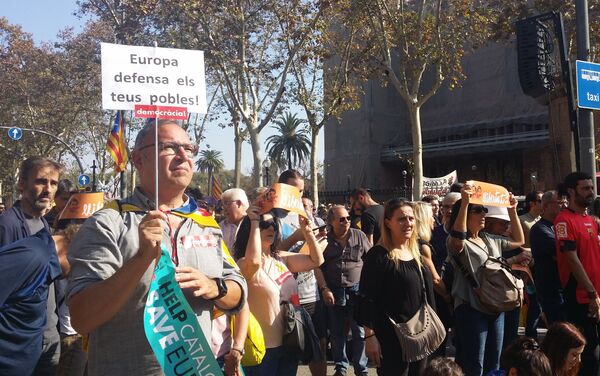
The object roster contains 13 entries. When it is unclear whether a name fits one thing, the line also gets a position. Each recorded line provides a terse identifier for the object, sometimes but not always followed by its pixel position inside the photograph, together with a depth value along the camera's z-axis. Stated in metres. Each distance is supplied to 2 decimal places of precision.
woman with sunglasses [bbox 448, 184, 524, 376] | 5.81
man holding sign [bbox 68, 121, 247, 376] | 2.59
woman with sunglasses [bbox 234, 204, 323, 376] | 5.20
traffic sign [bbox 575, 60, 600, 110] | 8.19
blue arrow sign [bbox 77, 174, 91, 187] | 31.54
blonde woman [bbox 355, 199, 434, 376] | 5.04
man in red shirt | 5.95
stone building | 40.53
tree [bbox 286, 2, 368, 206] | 21.92
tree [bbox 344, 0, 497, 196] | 19.17
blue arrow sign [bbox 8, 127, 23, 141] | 30.39
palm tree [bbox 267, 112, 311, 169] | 73.75
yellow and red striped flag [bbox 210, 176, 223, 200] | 22.28
